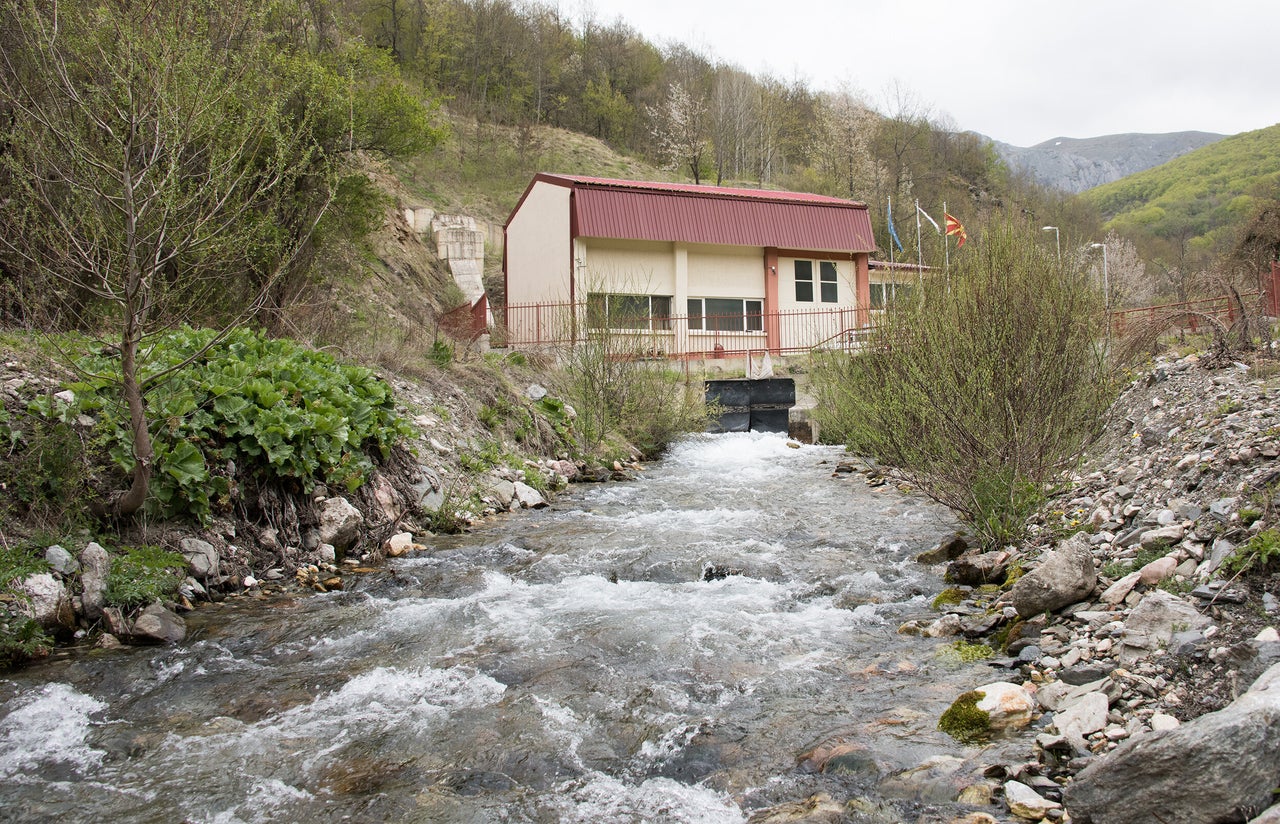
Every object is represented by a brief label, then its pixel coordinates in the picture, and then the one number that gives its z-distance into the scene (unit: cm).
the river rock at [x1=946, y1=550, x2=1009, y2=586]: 649
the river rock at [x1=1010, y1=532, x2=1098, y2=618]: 516
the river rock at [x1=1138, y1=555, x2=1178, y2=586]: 483
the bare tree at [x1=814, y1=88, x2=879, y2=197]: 4734
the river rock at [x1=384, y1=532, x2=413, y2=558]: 816
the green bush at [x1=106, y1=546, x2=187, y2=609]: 582
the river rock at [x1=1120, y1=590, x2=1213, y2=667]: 412
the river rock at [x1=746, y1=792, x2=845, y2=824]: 337
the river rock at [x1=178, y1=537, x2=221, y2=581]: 656
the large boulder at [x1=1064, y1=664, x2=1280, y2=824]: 273
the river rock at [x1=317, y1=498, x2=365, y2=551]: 772
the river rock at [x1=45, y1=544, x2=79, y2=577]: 566
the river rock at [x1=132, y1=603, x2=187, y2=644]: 555
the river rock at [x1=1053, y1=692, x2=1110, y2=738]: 371
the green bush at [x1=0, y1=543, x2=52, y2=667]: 500
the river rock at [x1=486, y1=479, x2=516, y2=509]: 1066
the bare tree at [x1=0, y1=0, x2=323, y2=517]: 529
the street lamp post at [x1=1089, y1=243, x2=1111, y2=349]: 748
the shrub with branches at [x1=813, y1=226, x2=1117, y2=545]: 679
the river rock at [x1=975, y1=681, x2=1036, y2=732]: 399
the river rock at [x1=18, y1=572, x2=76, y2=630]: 530
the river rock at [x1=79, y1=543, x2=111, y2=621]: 564
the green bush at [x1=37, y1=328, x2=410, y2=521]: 659
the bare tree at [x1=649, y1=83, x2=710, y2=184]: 5056
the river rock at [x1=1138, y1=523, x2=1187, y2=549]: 518
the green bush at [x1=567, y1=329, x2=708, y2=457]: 1507
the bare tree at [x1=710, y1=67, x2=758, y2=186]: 5566
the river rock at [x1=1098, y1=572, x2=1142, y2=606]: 494
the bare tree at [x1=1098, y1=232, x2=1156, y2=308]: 3686
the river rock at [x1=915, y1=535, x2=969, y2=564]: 739
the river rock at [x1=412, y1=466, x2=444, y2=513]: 926
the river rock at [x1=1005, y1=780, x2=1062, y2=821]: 323
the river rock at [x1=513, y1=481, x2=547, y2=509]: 1091
